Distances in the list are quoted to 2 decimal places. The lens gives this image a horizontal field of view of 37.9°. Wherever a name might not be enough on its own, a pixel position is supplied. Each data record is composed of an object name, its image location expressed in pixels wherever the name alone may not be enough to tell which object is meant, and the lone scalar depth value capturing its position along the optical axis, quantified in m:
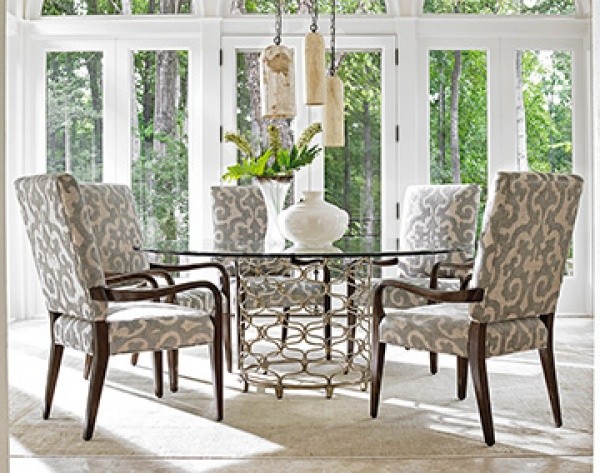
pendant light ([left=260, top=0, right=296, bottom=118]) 3.71
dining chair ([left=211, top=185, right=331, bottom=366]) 4.69
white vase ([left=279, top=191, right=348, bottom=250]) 4.04
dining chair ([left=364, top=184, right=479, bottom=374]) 4.82
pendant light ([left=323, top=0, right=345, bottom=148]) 3.94
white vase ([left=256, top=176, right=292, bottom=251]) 4.29
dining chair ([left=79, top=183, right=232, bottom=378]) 4.41
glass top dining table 3.74
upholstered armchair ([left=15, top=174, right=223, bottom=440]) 3.25
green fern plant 4.15
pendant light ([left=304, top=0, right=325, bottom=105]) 3.71
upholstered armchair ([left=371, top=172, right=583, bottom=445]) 3.17
